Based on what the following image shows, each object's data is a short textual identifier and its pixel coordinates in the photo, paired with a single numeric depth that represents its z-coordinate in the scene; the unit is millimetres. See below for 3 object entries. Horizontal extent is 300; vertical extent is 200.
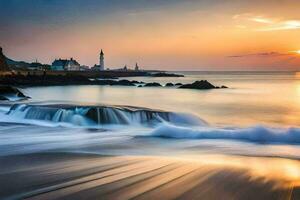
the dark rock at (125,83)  53191
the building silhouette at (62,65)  116875
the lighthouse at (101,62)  125938
